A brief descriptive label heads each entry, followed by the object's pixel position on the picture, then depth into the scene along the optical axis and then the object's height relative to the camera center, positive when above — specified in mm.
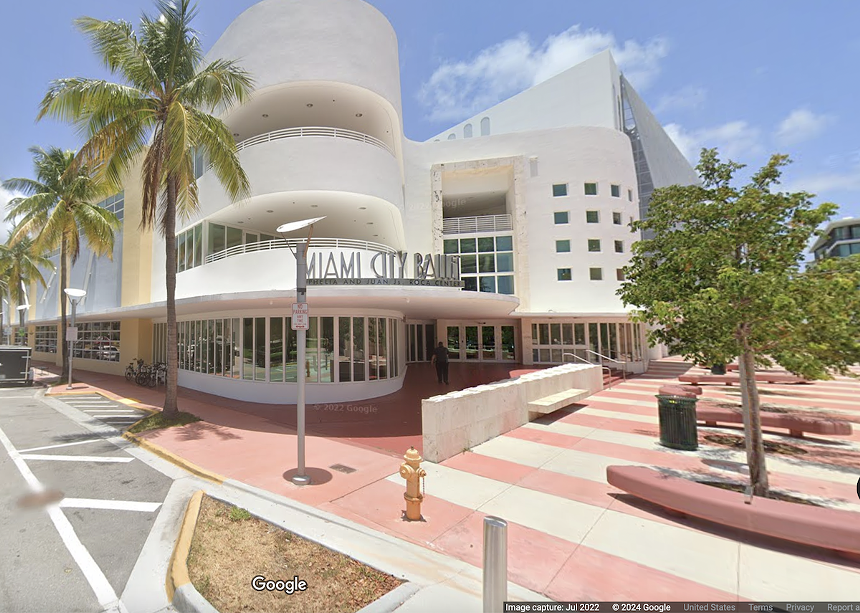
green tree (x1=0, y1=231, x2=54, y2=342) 30906 +5683
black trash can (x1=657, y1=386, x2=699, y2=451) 8203 -2224
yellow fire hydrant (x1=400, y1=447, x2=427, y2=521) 5148 -2098
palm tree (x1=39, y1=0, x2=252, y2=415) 10148 +6094
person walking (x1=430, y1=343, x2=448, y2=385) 17281 -1679
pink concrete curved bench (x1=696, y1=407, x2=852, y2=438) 8172 -2360
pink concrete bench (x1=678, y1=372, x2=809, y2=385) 16219 -2655
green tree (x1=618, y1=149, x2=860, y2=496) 5094 +396
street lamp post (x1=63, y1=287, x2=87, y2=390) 18031 +1858
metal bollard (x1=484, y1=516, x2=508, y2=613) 3012 -1890
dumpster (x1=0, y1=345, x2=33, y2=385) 19219 -1410
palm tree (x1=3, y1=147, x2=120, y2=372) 19125 +6297
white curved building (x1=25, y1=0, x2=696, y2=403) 13398 +4642
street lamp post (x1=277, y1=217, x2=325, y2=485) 6562 -585
